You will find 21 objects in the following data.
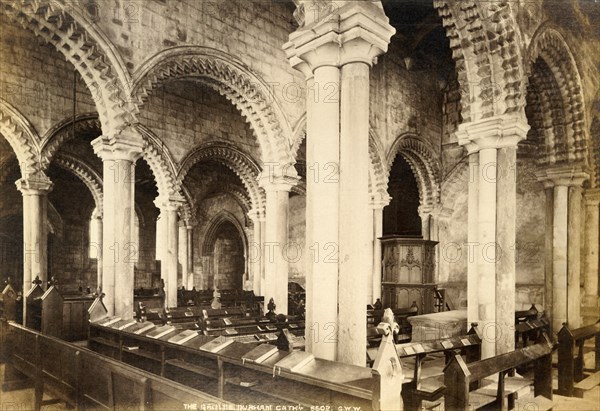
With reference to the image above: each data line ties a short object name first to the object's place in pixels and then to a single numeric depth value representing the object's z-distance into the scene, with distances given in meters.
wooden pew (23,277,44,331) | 7.62
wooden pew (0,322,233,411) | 3.36
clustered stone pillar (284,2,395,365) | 4.73
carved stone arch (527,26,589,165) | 9.98
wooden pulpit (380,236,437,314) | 13.19
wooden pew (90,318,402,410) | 3.43
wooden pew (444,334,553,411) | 4.32
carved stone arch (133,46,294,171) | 9.12
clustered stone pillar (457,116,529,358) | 7.25
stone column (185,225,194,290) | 20.44
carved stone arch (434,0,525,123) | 7.16
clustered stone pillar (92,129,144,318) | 8.57
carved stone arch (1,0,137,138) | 7.28
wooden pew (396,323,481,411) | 4.88
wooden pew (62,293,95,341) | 7.70
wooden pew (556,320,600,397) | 6.79
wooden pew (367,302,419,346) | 9.25
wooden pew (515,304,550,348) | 8.22
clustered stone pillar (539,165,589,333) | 10.30
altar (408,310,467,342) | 8.68
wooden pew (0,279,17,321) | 7.96
